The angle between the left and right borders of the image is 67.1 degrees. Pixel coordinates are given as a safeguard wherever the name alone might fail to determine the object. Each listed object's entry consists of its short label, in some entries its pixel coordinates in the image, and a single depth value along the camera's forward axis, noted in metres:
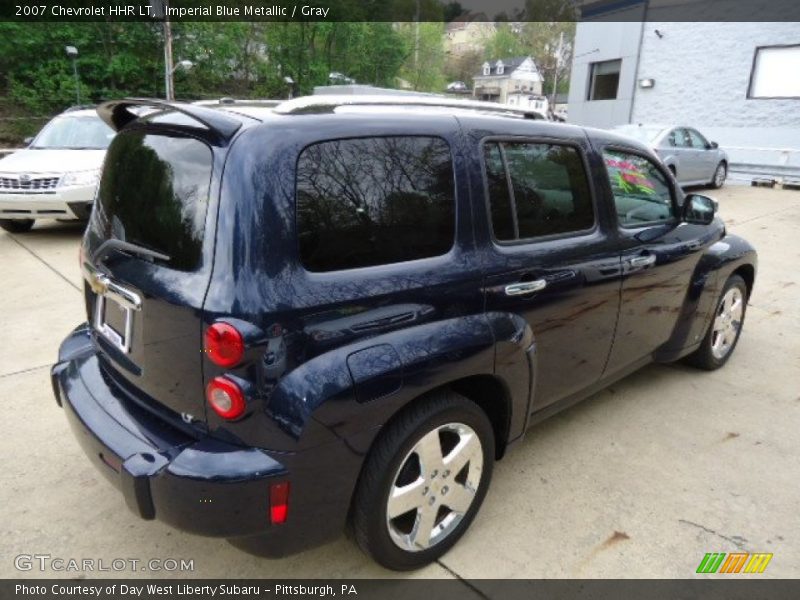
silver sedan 12.25
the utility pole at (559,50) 67.25
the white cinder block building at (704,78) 16.55
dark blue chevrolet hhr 1.89
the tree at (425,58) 54.26
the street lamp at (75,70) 24.21
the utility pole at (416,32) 52.35
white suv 7.56
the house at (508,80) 78.38
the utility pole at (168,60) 22.86
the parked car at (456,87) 62.56
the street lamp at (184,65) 25.79
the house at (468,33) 91.77
